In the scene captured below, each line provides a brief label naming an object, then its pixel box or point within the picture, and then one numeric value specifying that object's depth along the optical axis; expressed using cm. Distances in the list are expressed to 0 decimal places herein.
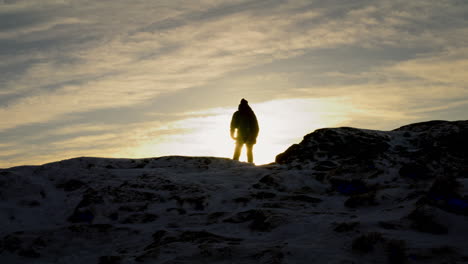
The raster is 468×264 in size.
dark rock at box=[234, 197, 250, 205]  1147
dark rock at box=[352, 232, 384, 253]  744
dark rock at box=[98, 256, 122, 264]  798
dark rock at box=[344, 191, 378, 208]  1067
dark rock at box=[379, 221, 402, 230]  835
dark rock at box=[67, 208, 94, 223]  1071
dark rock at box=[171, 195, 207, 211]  1141
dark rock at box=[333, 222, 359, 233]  835
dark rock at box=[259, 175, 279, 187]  1288
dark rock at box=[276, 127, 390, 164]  1625
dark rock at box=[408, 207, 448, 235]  805
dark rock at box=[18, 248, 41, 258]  867
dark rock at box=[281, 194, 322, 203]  1158
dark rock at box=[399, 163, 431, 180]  1220
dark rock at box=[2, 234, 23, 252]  888
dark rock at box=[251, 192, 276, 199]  1181
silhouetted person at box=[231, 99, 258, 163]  1830
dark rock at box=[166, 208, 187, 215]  1109
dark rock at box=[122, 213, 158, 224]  1059
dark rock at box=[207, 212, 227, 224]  1031
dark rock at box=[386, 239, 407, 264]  694
